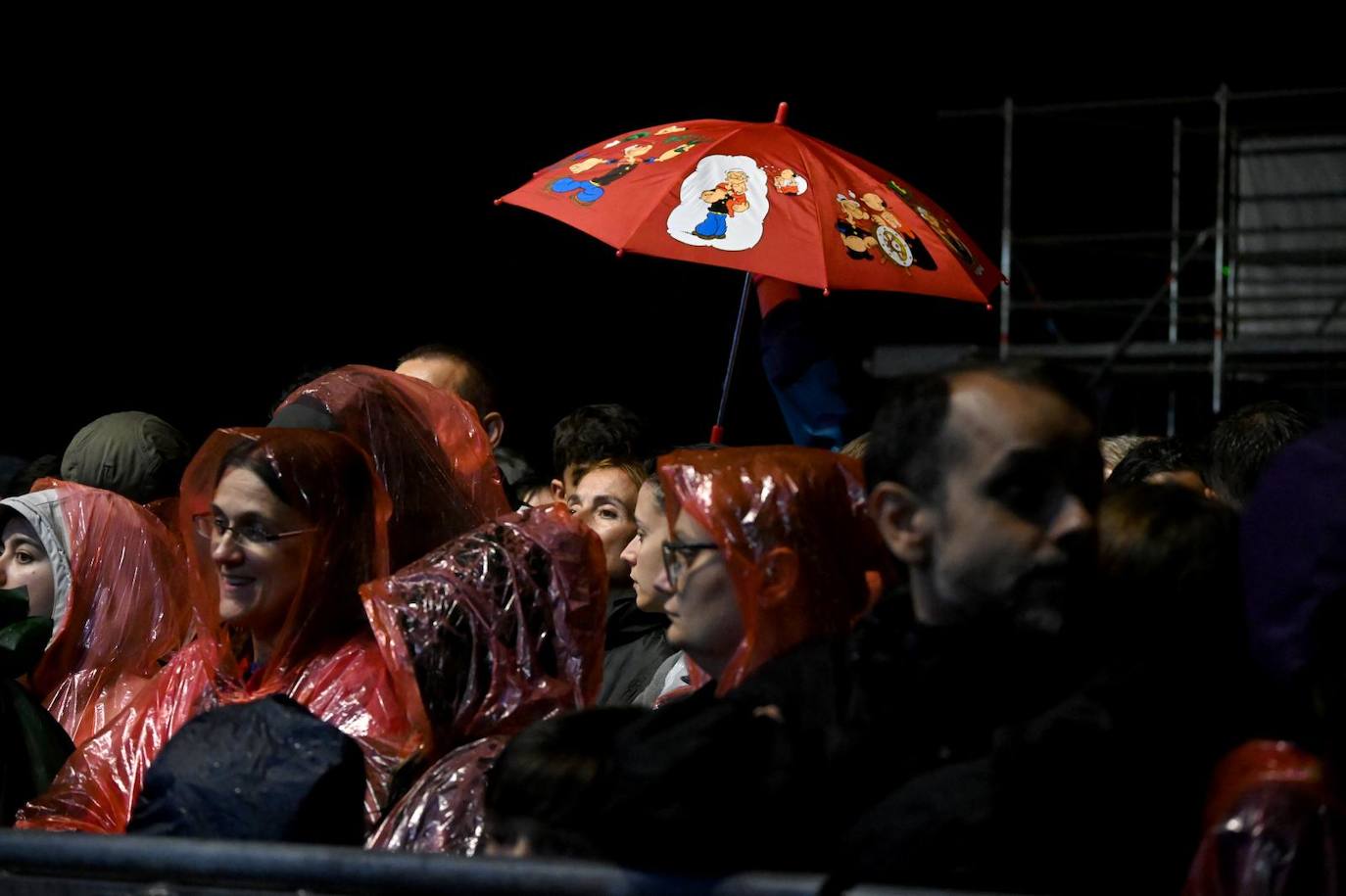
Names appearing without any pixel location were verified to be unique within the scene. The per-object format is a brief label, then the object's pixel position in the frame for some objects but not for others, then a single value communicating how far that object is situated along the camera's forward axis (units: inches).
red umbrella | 290.0
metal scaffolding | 518.3
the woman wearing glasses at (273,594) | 232.4
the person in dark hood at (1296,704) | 139.0
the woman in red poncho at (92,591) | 294.7
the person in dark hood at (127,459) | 348.8
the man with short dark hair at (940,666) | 143.7
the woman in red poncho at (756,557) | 197.5
